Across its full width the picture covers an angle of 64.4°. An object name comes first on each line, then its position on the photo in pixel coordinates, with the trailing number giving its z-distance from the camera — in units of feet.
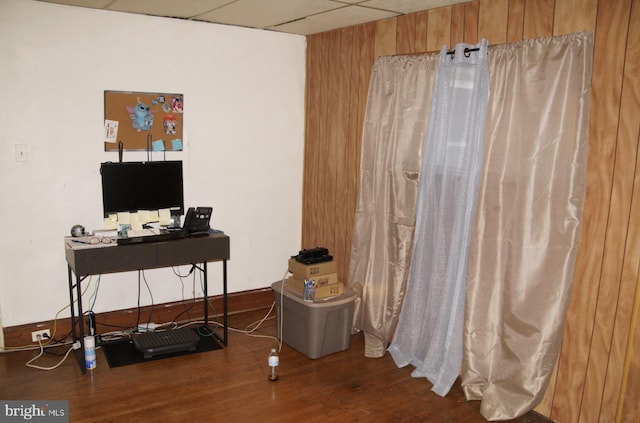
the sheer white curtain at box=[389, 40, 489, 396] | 9.91
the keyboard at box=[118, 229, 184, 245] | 10.82
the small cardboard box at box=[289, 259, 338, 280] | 11.69
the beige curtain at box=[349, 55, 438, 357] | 11.16
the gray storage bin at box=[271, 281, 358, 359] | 11.51
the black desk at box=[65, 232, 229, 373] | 10.39
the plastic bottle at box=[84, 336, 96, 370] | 10.64
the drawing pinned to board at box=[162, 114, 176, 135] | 12.73
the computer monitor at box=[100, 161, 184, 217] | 11.29
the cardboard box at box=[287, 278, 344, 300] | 11.67
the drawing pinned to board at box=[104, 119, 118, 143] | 12.03
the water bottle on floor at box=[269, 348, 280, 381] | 10.42
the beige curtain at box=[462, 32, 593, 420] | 8.51
